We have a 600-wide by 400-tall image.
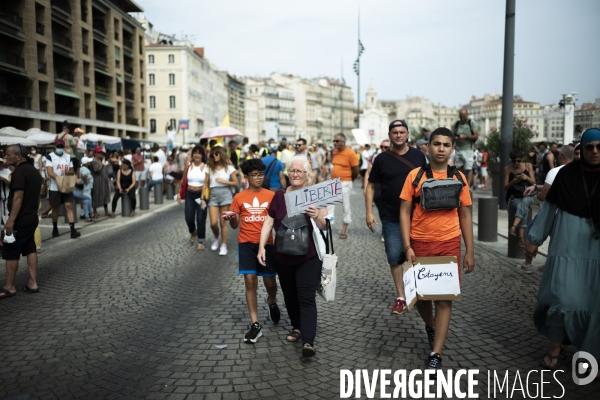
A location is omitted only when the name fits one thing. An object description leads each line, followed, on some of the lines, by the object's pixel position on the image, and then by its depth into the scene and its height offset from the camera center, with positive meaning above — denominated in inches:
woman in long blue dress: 168.9 -29.7
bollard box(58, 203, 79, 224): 643.5 -59.4
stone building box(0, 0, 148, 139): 1462.8 +280.3
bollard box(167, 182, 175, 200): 912.3 -50.7
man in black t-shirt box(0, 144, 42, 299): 280.1 -29.7
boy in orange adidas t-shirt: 211.0 -29.2
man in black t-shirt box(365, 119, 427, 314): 240.1 -11.1
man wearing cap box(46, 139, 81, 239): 477.1 -15.5
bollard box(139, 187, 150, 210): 740.0 -51.9
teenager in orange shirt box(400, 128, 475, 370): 175.9 -21.0
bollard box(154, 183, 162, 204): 820.4 -51.3
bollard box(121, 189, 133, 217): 664.4 -54.4
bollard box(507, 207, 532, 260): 364.5 -54.4
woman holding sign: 185.6 -29.5
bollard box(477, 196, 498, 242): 430.0 -46.0
